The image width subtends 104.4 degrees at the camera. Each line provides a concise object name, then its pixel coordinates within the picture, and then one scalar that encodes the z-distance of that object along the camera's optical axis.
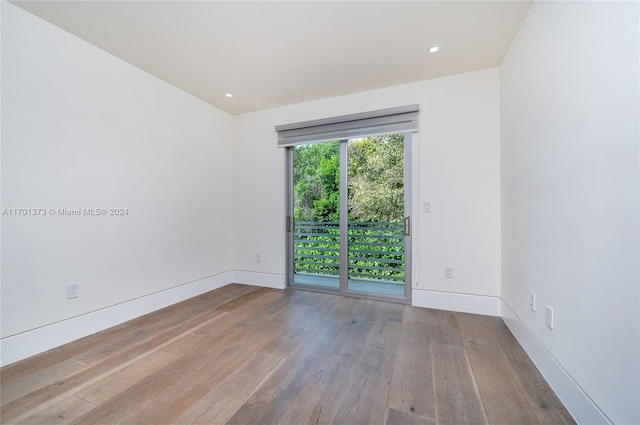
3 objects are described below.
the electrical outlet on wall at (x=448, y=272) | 2.65
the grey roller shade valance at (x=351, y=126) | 2.80
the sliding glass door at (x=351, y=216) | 2.94
